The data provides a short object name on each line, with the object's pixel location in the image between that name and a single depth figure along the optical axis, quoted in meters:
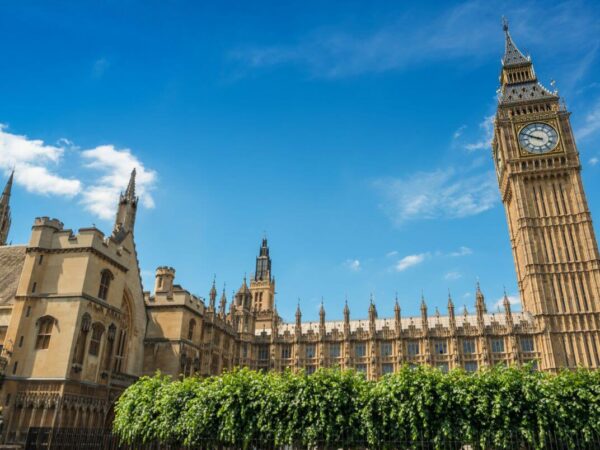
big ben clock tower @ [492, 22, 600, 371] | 51.78
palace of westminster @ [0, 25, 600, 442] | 28.56
